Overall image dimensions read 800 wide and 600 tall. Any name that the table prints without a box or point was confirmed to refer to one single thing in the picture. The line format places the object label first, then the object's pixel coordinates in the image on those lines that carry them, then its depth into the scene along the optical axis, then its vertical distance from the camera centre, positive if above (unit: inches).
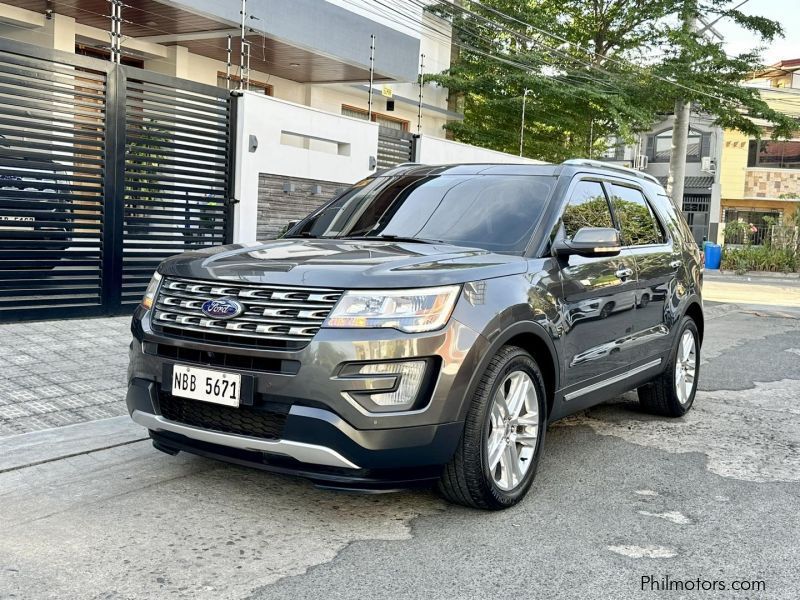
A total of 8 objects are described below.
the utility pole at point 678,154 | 1033.7 +71.8
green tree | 938.7 +153.4
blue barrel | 1113.4 -49.9
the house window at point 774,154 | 1823.3 +135.3
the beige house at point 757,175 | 1818.4 +90.0
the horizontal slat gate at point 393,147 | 555.5 +35.7
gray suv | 144.9 -25.1
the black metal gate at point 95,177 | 317.7 +4.8
